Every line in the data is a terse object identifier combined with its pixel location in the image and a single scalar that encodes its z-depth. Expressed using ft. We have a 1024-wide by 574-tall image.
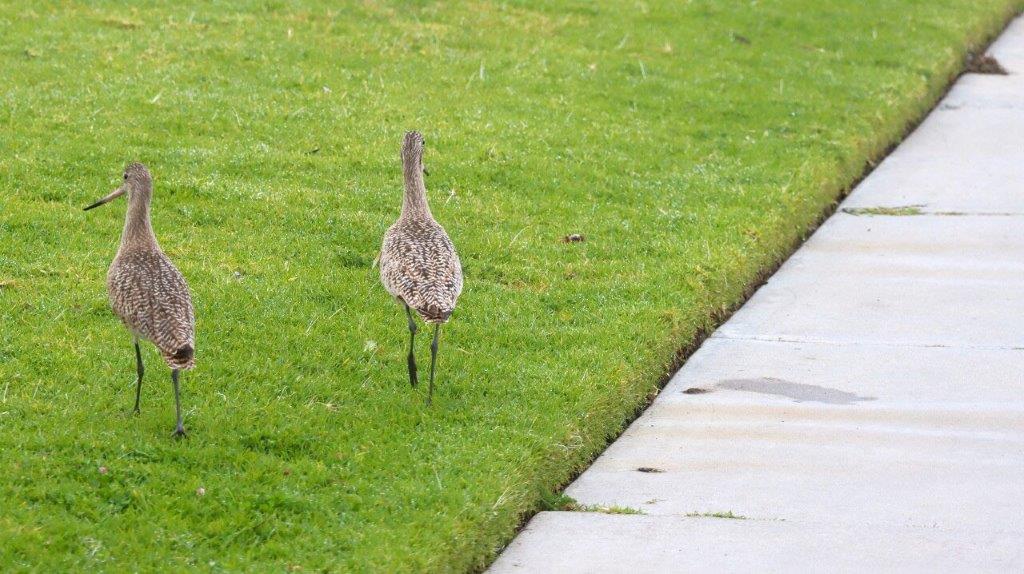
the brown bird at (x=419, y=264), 47.42
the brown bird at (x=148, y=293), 42.27
